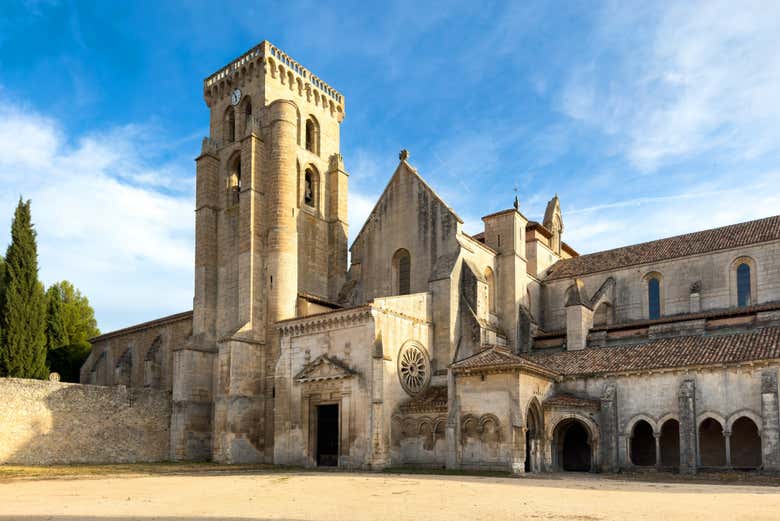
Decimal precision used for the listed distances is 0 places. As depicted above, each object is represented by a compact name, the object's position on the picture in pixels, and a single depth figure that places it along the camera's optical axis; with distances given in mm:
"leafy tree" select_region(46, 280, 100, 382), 52188
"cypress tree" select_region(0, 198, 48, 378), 37750
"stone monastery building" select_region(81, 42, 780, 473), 29500
